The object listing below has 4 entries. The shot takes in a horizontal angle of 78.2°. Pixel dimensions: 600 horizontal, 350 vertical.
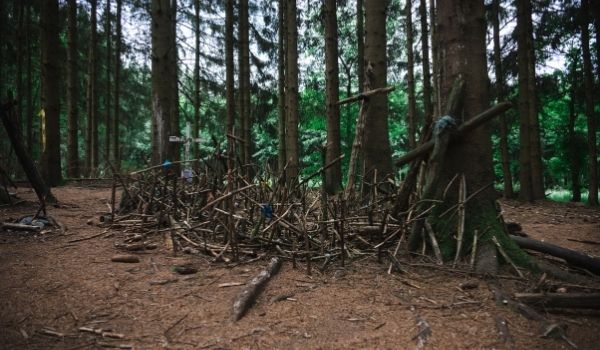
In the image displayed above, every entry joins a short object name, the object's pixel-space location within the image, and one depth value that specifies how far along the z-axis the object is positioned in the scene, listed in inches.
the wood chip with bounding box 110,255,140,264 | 131.2
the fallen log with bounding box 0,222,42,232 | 169.6
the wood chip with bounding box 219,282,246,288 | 110.9
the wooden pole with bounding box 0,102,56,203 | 211.5
